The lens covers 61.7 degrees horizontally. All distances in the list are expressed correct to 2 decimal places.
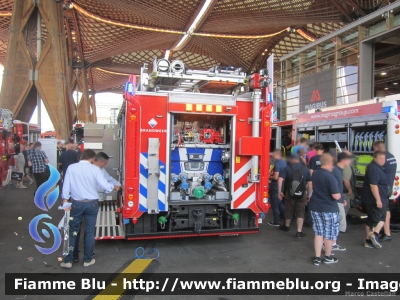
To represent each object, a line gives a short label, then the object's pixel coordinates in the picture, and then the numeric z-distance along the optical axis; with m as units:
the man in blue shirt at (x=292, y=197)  6.77
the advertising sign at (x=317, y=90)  13.95
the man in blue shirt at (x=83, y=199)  4.88
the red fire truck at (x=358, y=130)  7.05
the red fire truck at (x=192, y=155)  5.47
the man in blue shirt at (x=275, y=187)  7.41
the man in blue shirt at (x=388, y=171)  6.21
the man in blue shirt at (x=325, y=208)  5.04
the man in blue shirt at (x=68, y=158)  9.74
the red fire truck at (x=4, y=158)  10.31
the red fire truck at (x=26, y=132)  15.60
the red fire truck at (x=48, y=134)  25.83
